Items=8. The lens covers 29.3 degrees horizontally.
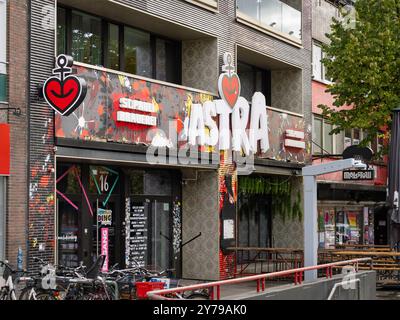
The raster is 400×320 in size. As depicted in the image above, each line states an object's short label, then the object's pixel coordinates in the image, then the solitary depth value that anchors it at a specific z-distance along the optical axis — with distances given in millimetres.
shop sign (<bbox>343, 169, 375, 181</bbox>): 23953
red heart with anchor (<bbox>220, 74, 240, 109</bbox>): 21328
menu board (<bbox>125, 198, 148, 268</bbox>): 19719
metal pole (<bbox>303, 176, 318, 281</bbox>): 14547
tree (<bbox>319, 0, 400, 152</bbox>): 22141
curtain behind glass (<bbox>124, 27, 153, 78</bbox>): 20297
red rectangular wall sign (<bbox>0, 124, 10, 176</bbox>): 14469
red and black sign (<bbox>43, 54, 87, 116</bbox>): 14898
